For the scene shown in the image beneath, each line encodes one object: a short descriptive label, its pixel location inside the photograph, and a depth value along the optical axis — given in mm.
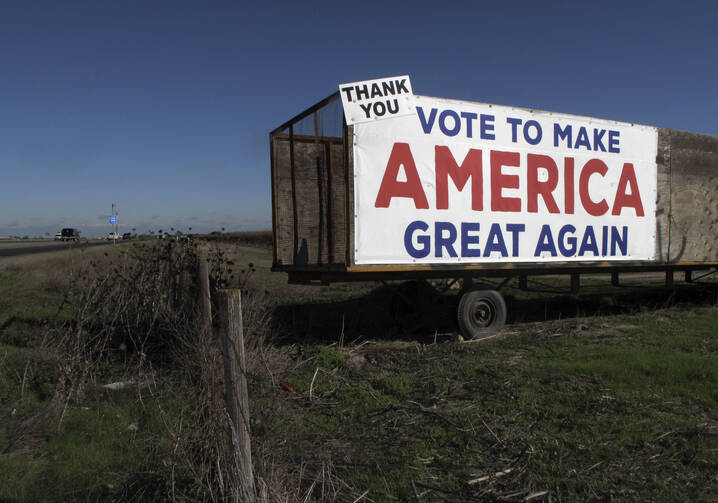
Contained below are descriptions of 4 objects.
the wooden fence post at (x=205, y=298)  4790
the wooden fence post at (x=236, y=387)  2828
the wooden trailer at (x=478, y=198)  6676
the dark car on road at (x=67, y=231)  69375
